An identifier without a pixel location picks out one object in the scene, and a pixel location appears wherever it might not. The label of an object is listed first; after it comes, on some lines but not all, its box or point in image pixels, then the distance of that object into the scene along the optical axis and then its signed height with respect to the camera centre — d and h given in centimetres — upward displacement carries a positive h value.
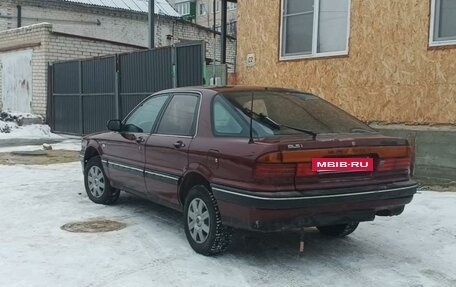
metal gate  1181 +35
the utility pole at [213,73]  1112 +51
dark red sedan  418 -59
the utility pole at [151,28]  1800 +231
